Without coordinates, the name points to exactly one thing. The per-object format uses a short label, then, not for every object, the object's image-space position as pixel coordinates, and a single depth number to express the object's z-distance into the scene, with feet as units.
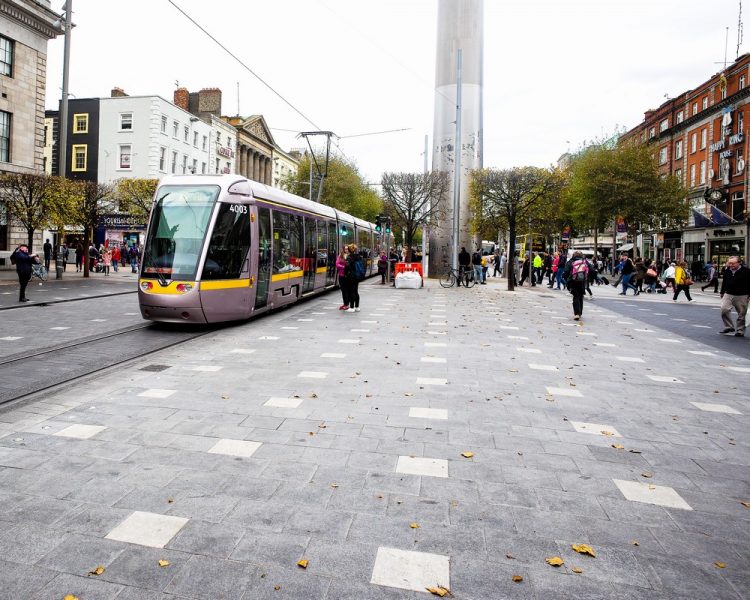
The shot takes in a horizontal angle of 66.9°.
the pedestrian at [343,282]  50.91
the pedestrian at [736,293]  41.24
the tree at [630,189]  132.26
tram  36.32
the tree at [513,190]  88.63
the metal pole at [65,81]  68.13
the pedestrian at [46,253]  101.47
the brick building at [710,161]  133.28
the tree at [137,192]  114.93
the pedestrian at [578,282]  47.47
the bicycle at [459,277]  92.81
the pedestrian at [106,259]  104.99
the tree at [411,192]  104.22
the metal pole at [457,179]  92.63
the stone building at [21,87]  90.43
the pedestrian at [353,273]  49.25
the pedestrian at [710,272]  97.45
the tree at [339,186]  183.93
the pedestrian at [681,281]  72.74
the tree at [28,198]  76.89
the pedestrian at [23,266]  51.55
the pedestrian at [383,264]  94.07
